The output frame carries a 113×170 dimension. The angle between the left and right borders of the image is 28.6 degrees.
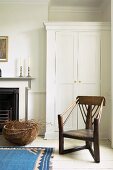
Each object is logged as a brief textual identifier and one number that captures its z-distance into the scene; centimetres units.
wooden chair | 278
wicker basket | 338
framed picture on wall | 424
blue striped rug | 254
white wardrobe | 396
